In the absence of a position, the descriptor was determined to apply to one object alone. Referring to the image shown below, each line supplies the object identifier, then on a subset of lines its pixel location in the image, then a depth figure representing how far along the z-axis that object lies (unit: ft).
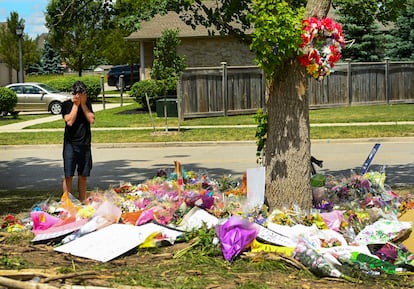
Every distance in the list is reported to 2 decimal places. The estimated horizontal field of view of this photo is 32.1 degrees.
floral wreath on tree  20.98
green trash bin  84.99
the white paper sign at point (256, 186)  22.16
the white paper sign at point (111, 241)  19.60
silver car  103.71
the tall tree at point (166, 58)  75.00
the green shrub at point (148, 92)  92.53
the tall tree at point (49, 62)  260.62
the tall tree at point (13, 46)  165.48
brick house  117.80
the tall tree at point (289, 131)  22.09
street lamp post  112.47
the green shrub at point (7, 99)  92.63
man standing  29.35
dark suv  167.34
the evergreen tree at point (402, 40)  113.60
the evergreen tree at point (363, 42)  111.04
